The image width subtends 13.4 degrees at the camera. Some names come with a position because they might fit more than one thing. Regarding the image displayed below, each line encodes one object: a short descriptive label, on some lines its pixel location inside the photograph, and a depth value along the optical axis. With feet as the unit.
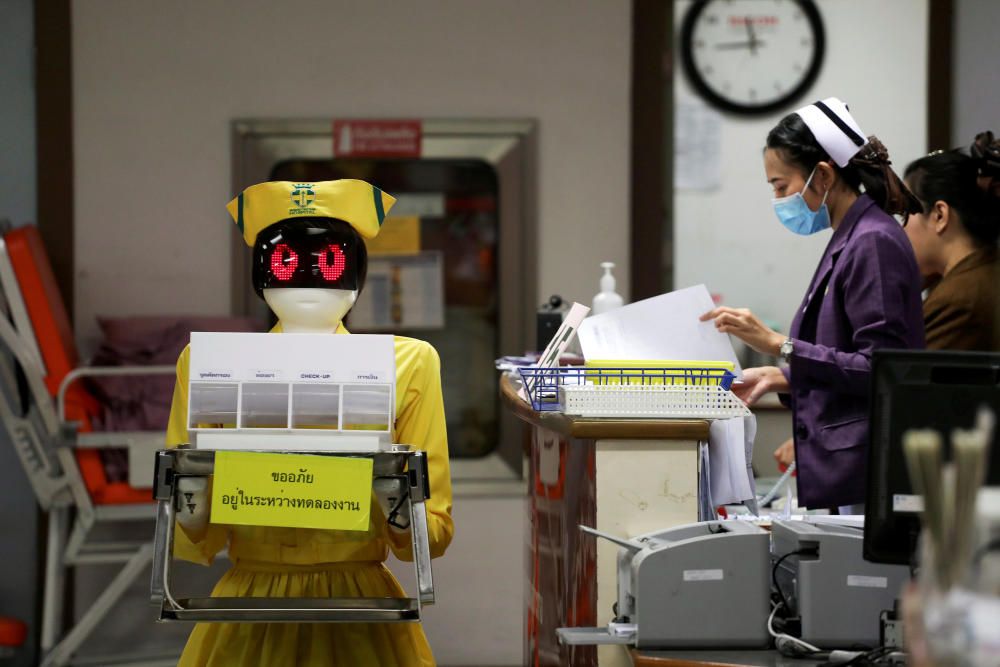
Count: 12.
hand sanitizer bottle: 29.95
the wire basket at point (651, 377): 25.13
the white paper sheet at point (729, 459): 25.13
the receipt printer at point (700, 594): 23.81
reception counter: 25.04
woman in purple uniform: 26.58
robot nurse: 24.44
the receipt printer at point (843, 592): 23.70
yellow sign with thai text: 23.63
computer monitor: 23.07
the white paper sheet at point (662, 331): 25.82
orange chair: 31.75
